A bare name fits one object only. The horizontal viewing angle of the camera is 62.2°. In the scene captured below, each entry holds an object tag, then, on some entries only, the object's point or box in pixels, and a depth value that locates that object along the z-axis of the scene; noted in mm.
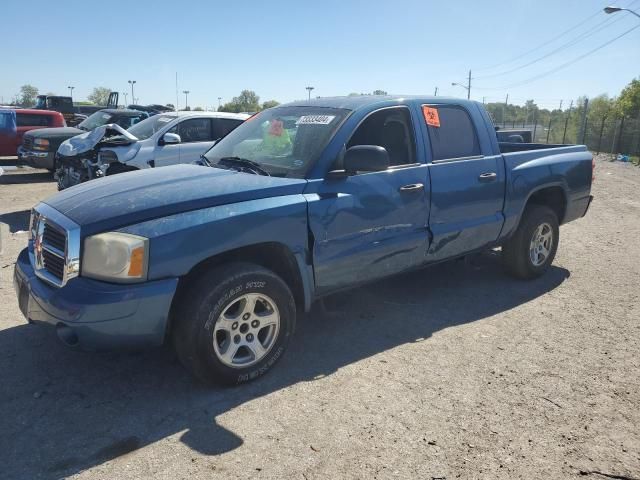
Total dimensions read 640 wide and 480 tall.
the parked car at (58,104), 28484
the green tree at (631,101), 40375
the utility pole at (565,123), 33084
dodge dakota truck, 3027
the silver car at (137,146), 8438
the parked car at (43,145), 12086
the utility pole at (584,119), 25169
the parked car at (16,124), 14234
